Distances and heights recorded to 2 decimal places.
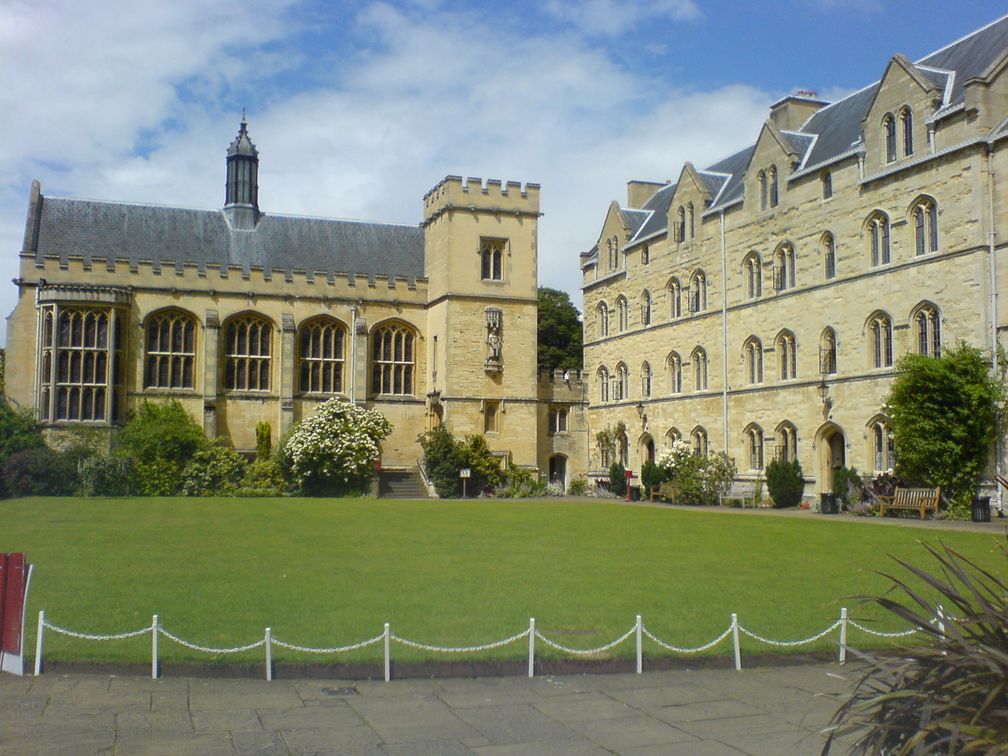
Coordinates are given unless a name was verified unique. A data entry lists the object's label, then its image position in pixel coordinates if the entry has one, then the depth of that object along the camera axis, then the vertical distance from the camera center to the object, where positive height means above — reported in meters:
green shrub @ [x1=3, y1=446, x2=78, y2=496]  33.12 -0.25
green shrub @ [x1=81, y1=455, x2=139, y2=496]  33.59 -0.34
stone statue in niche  40.06 +4.75
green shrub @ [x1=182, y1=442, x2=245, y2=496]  35.97 -0.21
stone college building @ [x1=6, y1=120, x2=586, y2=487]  37.22 +5.48
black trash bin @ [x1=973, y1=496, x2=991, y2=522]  23.91 -0.91
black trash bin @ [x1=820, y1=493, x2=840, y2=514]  28.09 -0.91
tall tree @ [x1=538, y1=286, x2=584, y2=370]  55.62 +7.20
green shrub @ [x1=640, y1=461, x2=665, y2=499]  35.75 -0.31
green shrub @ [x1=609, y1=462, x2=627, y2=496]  39.00 -0.41
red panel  8.84 -1.17
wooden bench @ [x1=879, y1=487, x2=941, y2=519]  25.17 -0.76
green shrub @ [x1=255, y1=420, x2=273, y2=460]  38.38 +0.96
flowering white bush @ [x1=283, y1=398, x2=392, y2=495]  36.09 +0.52
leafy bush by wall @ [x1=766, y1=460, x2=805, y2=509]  31.06 -0.42
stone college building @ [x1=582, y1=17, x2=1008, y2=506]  26.08 +5.95
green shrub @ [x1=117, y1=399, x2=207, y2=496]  35.31 +0.69
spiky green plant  4.07 -0.91
